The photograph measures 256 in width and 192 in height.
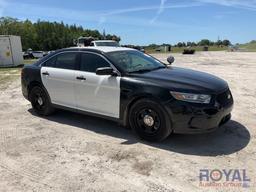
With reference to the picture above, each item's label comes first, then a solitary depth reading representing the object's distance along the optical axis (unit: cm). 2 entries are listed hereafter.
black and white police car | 302
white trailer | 1615
